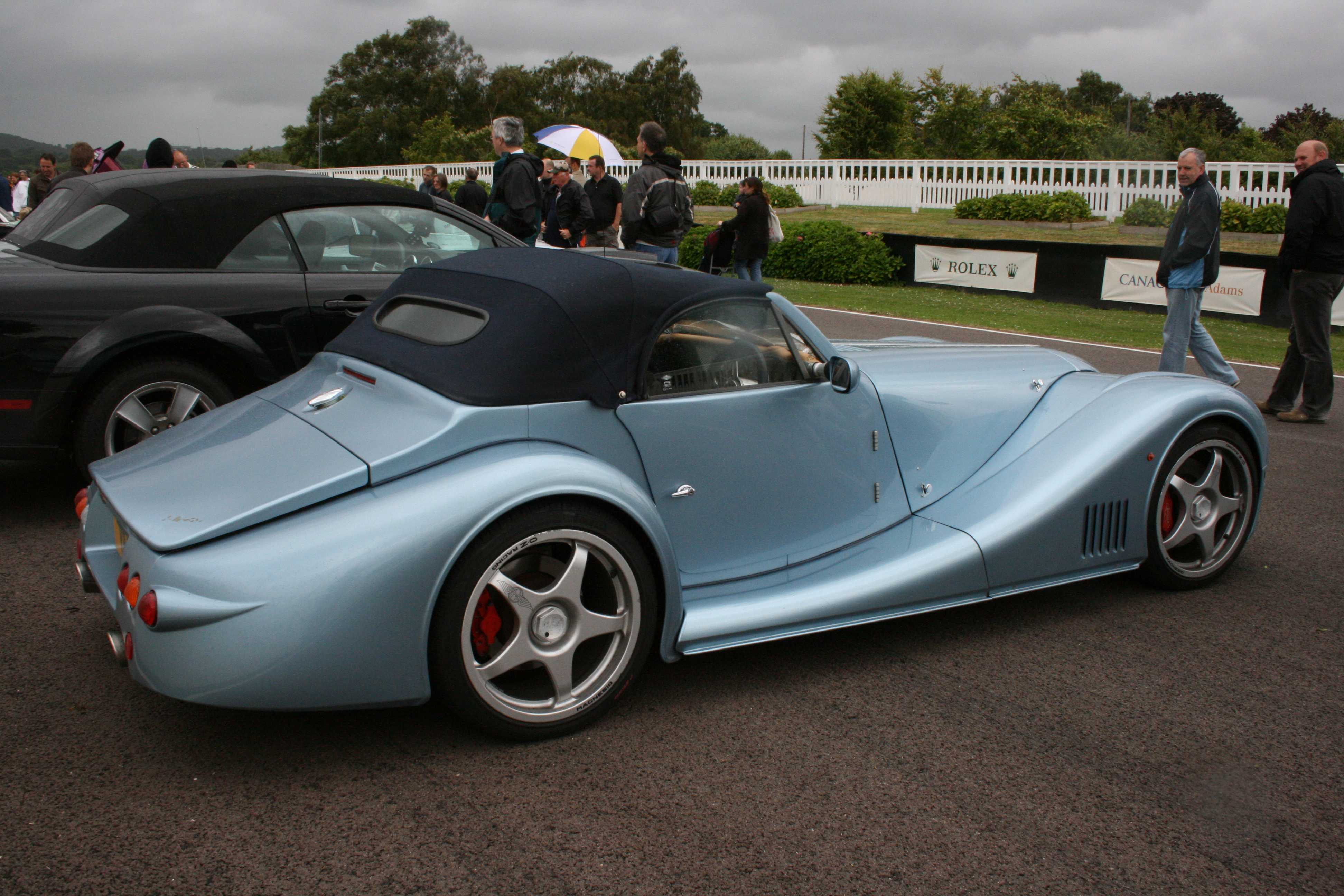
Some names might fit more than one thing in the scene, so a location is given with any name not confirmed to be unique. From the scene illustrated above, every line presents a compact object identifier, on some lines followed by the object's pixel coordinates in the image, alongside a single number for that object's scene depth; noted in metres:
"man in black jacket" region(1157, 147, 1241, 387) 7.30
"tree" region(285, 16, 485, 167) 96.50
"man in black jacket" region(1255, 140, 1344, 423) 7.18
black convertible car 4.43
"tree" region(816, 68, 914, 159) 47.88
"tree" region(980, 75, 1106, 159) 40.34
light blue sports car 2.54
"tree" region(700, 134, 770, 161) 75.38
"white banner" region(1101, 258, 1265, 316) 13.22
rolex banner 15.85
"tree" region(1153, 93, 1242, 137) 67.44
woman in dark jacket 11.88
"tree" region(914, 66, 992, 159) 52.59
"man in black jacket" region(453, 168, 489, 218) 15.80
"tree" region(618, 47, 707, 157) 91.12
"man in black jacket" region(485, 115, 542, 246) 9.29
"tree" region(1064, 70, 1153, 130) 100.62
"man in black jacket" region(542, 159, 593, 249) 10.01
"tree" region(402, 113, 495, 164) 65.50
